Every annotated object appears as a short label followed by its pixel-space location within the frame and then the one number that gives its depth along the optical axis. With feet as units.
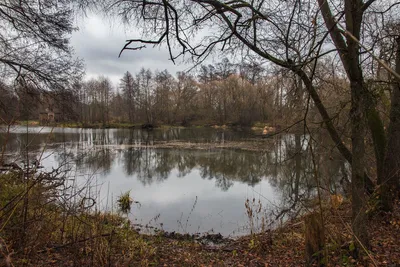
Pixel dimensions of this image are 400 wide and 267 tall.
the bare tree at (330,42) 10.37
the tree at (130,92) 171.22
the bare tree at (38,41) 18.45
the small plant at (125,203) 28.97
